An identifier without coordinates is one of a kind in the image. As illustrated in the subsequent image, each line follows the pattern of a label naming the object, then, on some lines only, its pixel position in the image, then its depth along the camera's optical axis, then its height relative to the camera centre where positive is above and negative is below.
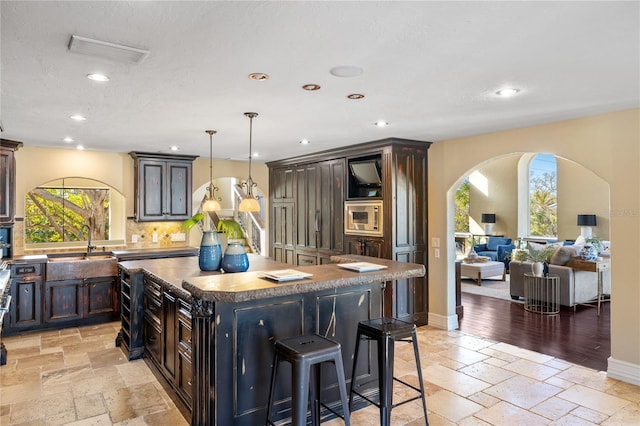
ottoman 8.27 -1.02
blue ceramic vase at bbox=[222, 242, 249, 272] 3.53 -0.34
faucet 5.93 -0.27
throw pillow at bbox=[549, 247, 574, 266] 6.53 -0.58
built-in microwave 5.33 +0.03
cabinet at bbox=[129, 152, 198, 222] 6.13 +0.51
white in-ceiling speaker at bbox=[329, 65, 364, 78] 2.54 +0.92
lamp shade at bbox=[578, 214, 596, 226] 9.30 -0.04
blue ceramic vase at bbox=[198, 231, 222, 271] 3.72 -0.31
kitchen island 2.57 -0.73
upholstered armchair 9.59 -0.72
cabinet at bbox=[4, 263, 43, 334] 5.00 -0.94
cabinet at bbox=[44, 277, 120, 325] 5.26 -1.03
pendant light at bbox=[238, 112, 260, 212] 3.82 +0.16
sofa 6.27 -1.00
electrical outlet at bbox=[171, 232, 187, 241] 6.70 -0.26
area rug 7.43 -1.33
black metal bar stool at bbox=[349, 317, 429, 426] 2.68 -0.84
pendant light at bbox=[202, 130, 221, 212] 4.53 +0.17
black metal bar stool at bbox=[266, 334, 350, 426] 2.33 -0.82
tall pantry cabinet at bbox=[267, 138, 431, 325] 5.20 +0.16
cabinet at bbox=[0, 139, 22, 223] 5.08 +0.51
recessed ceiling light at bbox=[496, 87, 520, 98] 3.04 +0.93
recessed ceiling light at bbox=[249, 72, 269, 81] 2.66 +0.93
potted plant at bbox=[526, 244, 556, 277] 6.43 -0.61
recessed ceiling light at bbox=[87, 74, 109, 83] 2.67 +0.92
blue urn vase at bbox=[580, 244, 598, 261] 6.37 -0.55
